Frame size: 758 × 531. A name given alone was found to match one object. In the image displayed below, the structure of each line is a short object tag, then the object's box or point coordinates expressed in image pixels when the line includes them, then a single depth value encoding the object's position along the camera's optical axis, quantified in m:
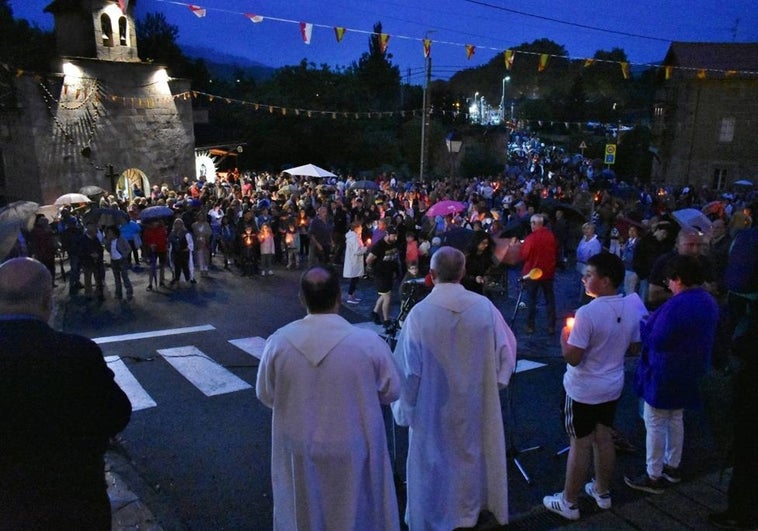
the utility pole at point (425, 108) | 19.03
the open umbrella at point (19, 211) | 7.72
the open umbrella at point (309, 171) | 19.52
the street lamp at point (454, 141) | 16.00
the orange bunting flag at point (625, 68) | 15.30
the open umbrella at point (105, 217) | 11.55
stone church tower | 20.39
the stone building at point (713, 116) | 32.41
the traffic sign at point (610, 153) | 19.62
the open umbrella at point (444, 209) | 11.67
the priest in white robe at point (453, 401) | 3.42
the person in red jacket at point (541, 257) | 8.55
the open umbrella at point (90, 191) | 18.64
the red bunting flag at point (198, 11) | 13.16
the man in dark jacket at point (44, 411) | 2.24
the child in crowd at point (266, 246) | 12.91
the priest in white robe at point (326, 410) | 2.80
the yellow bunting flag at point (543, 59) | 14.82
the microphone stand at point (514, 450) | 4.50
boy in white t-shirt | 3.55
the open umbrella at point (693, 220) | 6.63
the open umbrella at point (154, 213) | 11.40
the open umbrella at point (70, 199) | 14.59
